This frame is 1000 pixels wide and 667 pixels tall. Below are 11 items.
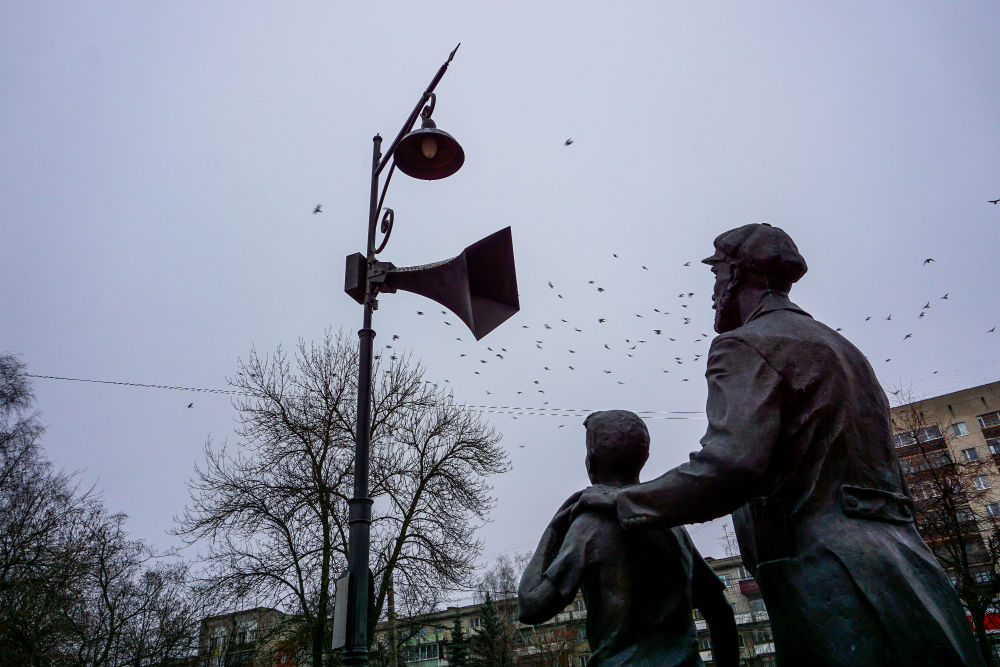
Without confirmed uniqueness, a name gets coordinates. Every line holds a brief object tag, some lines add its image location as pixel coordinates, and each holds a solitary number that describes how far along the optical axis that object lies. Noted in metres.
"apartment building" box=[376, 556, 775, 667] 39.28
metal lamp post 5.55
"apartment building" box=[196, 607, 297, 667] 19.08
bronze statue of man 1.98
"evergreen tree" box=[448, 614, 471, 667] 32.44
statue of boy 2.43
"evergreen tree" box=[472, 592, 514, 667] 35.69
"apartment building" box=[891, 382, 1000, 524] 48.81
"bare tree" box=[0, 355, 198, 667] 19.03
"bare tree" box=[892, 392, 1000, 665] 16.06
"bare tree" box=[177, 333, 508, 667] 18.36
